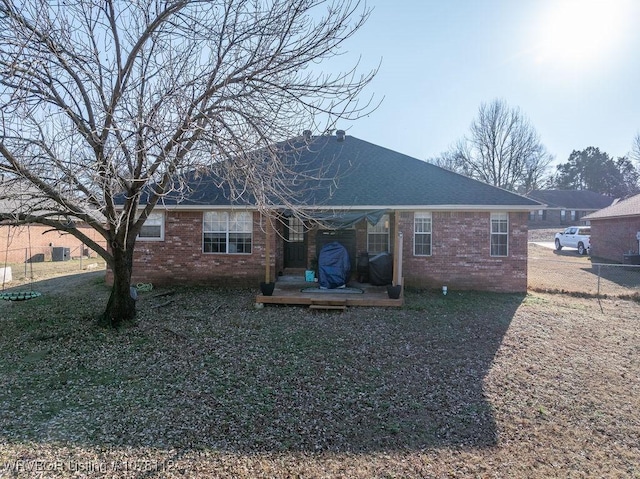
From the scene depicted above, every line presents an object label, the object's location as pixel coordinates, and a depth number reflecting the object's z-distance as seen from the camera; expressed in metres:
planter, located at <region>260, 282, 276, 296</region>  8.79
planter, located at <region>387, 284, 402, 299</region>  8.59
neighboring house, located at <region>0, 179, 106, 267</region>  18.17
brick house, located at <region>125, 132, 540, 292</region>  10.44
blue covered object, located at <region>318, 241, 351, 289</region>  9.76
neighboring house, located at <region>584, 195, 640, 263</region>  17.52
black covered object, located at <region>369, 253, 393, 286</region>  10.22
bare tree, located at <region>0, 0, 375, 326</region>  4.81
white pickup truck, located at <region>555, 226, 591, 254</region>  21.66
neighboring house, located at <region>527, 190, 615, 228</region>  40.06
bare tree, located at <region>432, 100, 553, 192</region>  36.47
